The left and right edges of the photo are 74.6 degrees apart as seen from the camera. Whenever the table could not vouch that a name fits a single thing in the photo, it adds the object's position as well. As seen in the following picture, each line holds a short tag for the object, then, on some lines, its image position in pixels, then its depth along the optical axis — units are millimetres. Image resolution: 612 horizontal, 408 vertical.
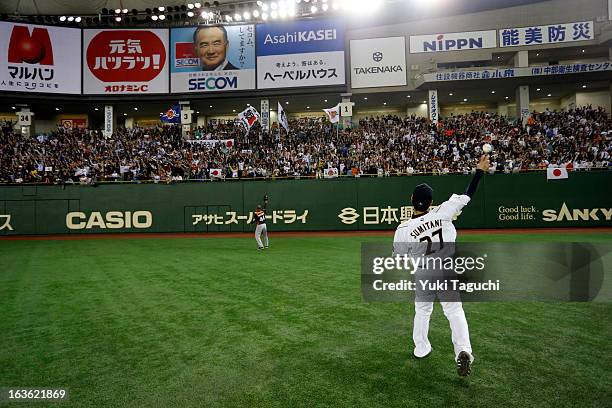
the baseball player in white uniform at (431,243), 4695
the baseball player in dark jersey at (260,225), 17484
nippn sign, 33656
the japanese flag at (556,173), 23275
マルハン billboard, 33594
